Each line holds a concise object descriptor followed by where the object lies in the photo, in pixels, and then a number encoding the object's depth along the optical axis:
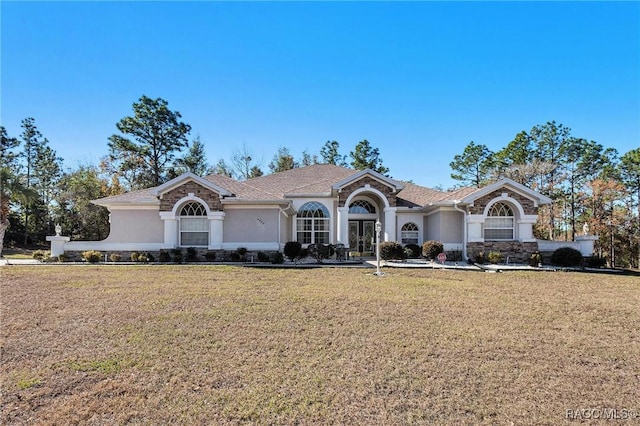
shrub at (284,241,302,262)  18.33
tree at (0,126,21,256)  18.80
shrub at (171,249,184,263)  18.22
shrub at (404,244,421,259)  19.81
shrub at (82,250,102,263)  18.16
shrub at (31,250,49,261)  18.99
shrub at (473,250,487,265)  18.72
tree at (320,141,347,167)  46.66
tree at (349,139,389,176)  41.89
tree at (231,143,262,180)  44.47
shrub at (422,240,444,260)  18.69
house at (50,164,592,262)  19.06
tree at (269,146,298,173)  43.68
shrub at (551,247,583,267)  17.77
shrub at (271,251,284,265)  17.70
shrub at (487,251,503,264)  18.30
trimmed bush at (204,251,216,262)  18.64
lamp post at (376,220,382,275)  14.15
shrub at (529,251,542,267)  17.75
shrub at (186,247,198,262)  18.52
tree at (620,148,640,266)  27.81
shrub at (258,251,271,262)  18.31
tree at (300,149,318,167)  46.59
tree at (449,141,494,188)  37.44
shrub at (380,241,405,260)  18.58
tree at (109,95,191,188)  35.59
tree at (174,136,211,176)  38.75
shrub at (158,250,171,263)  18.41
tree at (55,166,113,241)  31.69
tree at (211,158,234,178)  45.19
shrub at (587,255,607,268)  17.84
